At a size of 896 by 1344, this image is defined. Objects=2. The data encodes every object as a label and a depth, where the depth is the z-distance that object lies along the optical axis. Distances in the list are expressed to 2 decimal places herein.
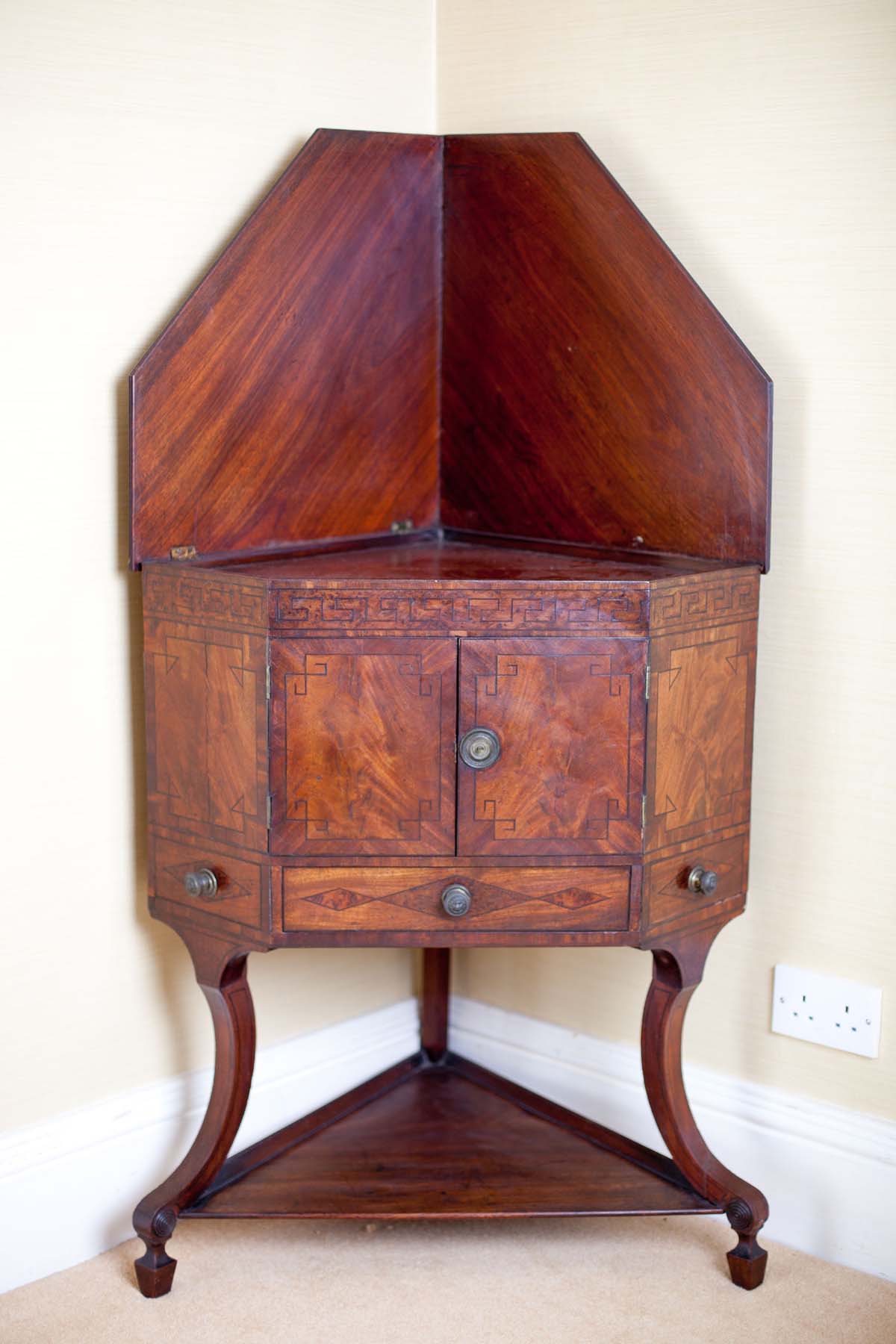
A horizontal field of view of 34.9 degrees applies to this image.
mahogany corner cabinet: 1.65
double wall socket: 1.89
